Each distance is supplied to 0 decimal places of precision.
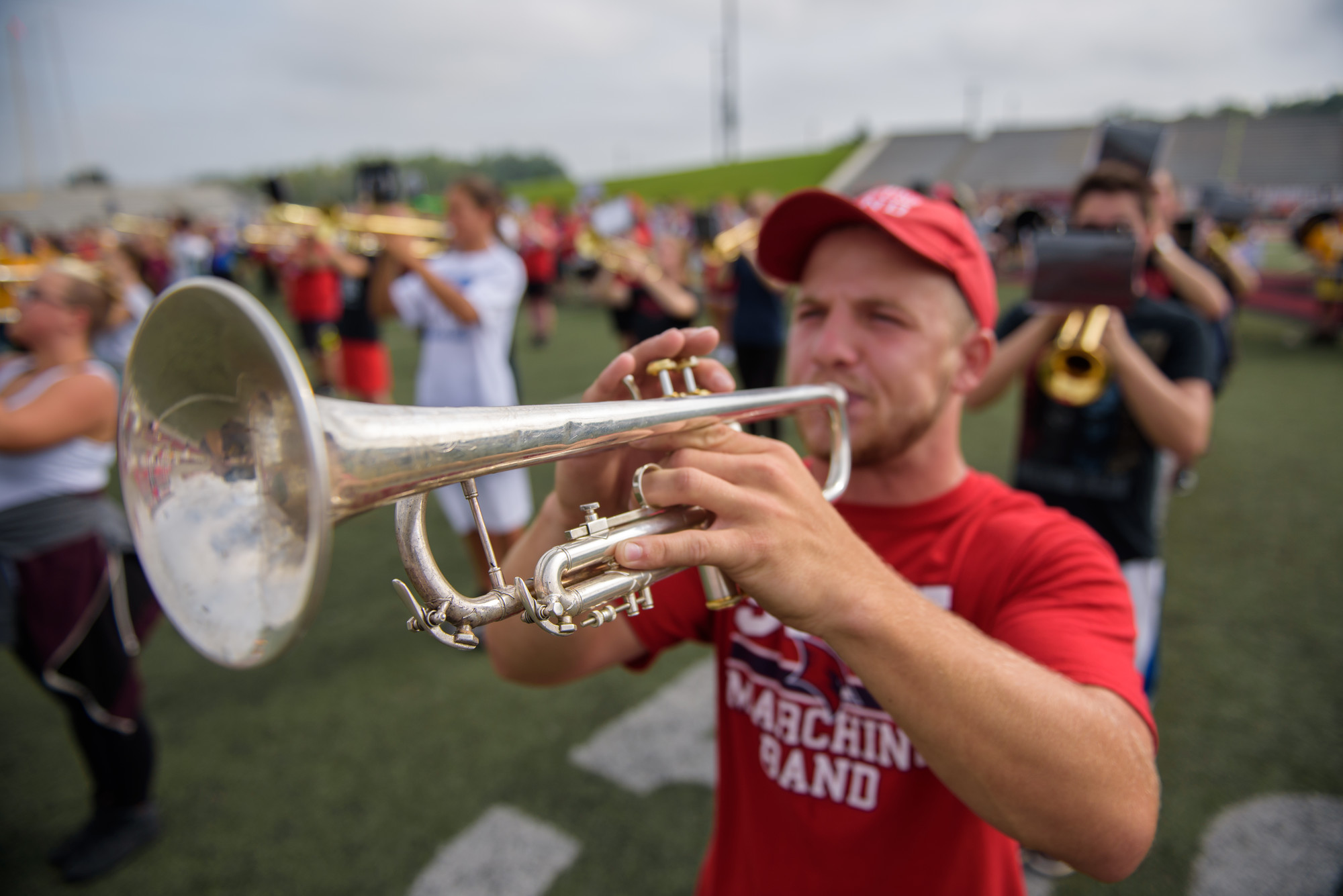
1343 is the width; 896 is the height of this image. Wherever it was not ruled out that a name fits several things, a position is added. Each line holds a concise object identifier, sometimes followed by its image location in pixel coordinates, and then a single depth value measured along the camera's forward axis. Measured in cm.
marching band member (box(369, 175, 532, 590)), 401
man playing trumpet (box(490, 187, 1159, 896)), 96
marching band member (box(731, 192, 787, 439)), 656
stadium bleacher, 3475
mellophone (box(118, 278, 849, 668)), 82
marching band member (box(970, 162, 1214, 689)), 248
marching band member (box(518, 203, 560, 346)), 1309
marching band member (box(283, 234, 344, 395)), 899
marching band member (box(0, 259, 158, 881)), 262
